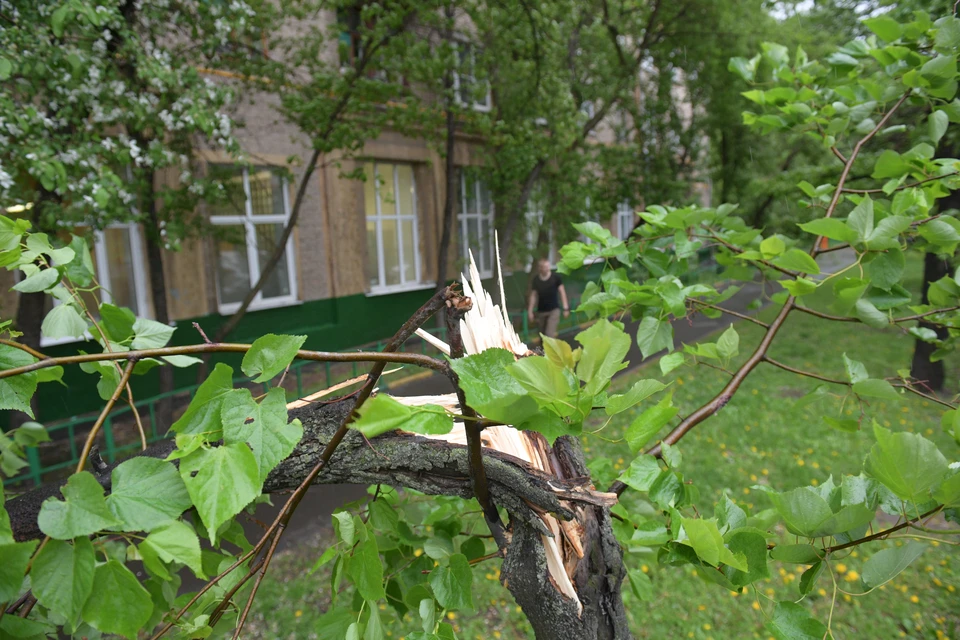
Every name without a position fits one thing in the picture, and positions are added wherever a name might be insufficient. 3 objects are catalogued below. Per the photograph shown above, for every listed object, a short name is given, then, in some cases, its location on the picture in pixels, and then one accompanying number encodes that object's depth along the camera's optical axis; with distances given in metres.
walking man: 10.29
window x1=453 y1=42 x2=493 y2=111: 9.69
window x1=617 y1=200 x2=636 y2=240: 22.33
